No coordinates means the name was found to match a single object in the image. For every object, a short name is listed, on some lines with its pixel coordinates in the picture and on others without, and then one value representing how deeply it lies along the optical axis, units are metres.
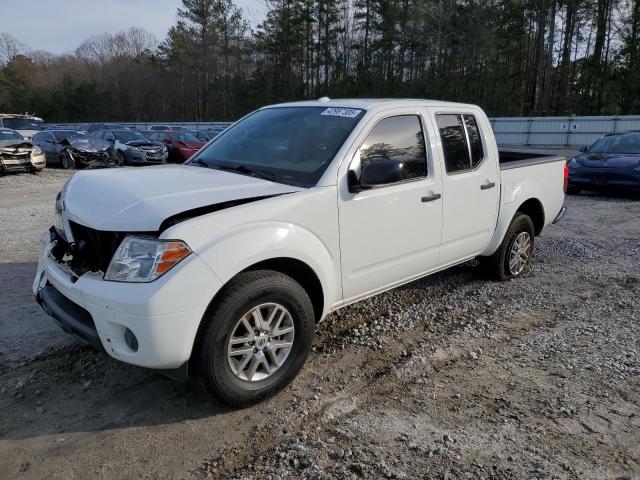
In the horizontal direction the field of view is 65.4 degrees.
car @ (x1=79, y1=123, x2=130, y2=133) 29.21
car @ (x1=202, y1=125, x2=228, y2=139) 25.28
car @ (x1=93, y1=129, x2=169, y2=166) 18.30
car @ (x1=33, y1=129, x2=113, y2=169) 18.44
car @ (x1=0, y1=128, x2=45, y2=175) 15.53
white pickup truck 2.72
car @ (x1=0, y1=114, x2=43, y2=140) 23.94
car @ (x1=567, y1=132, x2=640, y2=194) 10.95
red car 20.05
